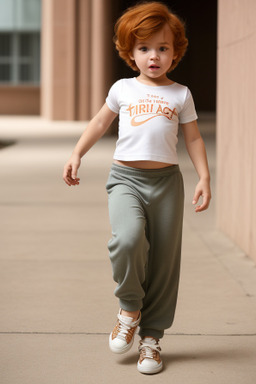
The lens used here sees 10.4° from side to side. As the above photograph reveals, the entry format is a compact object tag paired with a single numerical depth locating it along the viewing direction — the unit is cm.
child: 633
